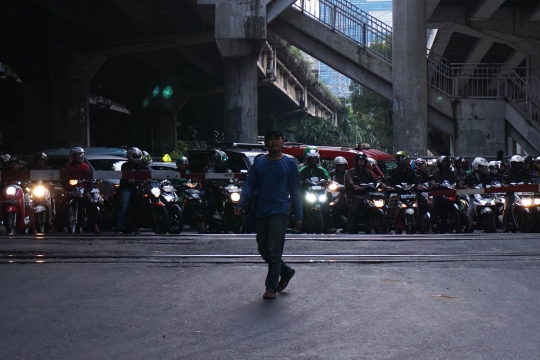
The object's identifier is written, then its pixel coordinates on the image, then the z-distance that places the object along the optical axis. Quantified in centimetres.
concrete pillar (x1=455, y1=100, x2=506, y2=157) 3306
